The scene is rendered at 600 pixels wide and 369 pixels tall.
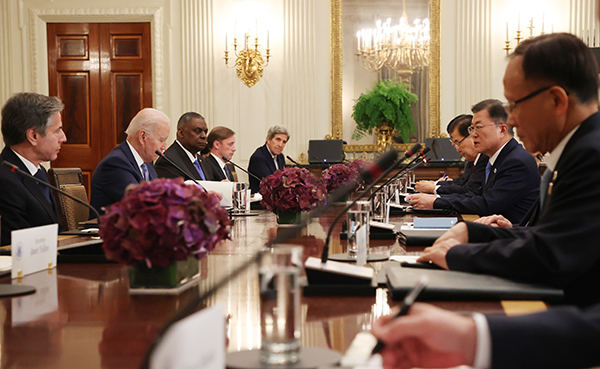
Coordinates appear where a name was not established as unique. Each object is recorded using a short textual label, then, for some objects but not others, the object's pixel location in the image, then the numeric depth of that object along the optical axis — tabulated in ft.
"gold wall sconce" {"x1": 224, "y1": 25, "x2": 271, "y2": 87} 22.59
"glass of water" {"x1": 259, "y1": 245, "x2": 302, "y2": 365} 2.49
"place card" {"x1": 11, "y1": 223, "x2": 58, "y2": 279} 5.00
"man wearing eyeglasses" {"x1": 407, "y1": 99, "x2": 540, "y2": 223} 10.78
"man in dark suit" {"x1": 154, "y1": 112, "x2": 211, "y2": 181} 15.50
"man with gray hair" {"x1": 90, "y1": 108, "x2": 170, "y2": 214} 10.37
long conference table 3.00
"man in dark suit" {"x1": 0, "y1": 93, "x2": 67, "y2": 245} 8.36
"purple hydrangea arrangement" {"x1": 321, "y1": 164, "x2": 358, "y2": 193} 12.60
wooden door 23.25
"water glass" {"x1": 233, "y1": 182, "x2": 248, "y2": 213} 11.59
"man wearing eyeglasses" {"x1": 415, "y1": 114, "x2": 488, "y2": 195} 14.61
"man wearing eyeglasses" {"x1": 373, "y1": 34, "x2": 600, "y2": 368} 2.40
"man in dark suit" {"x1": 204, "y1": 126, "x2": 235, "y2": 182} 18.83
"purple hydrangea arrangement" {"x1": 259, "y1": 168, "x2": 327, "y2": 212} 9.01
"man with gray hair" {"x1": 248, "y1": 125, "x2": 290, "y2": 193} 20.31
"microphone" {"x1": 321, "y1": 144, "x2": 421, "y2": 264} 4.94
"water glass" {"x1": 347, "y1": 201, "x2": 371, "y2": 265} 5.26
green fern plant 22.27
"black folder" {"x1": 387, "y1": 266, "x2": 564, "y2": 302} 3.83
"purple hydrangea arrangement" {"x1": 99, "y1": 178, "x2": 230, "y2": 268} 3.98
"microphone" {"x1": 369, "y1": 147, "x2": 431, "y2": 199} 8.07
